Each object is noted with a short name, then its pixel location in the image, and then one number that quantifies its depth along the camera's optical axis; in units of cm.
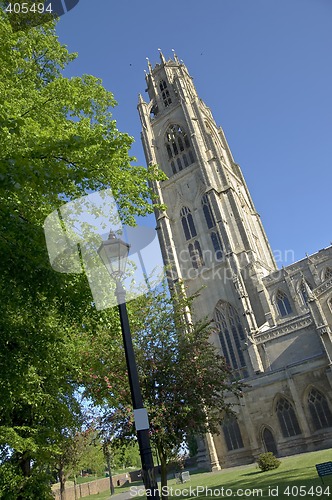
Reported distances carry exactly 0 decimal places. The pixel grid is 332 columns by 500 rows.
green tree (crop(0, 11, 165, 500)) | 622
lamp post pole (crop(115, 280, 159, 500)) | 484
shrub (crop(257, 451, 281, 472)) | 2056
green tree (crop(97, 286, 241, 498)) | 1244
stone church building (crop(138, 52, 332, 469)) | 2884
